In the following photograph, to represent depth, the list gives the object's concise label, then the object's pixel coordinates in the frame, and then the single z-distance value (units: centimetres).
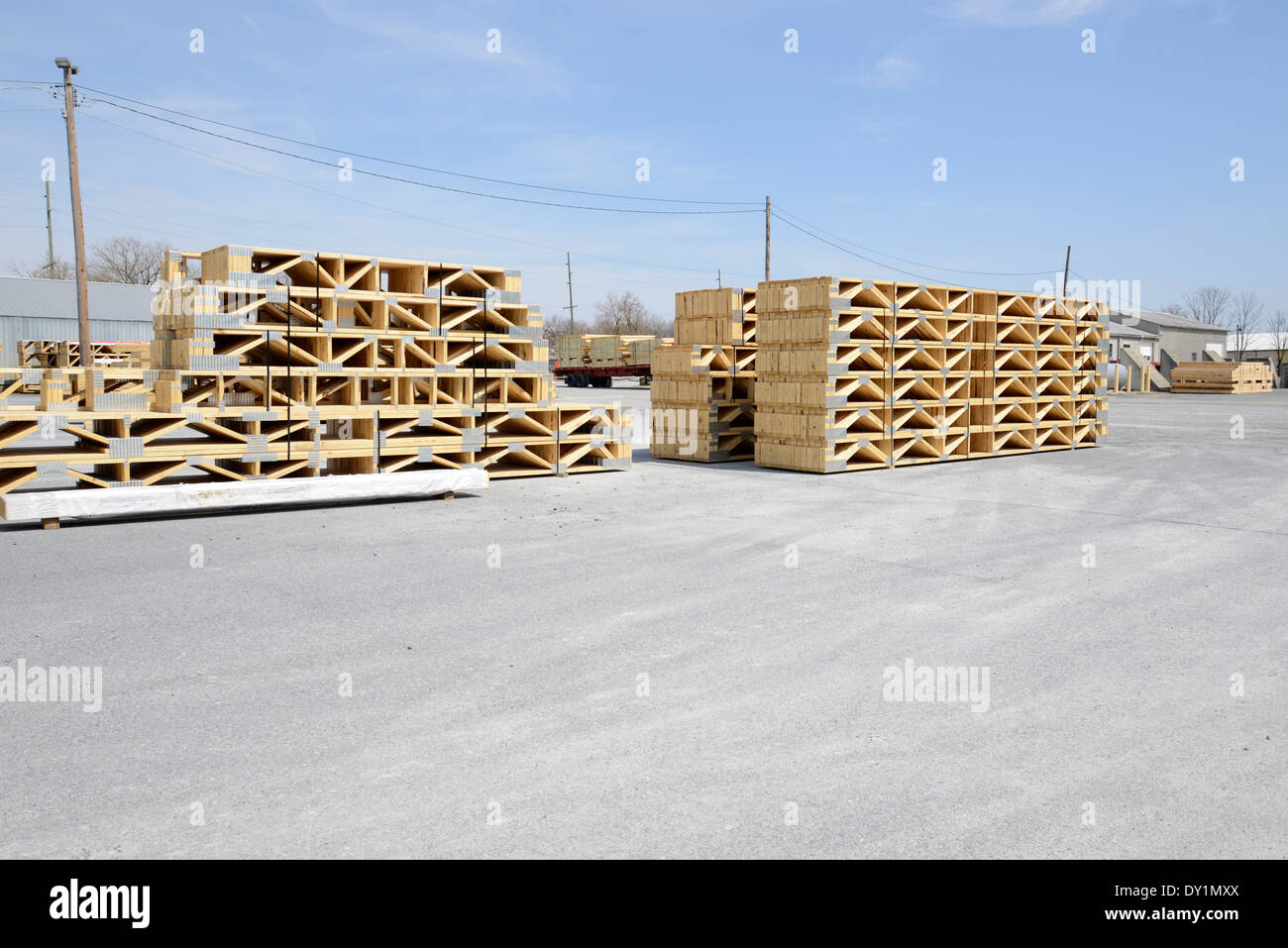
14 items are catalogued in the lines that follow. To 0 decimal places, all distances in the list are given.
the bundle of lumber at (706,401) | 1666
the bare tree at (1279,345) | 6869
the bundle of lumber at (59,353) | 3662
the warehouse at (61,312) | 4544
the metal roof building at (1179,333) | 7375
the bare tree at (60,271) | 6509
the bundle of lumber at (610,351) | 4966
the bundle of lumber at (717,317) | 1694
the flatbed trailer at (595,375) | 4900
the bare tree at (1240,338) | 8894
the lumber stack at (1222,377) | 4850
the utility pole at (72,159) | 2444
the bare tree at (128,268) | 7488
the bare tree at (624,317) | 10719
